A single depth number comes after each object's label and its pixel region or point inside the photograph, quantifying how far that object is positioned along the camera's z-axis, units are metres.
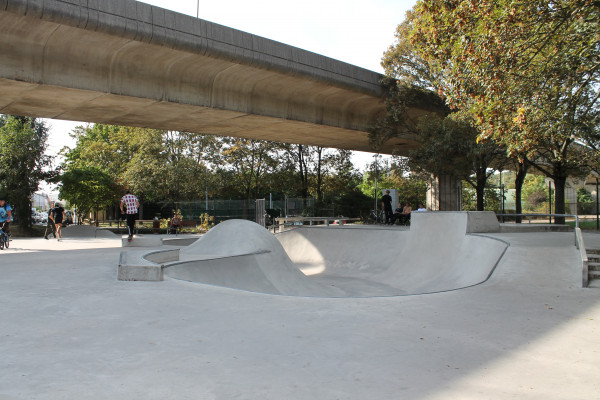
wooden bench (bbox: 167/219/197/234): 27.06
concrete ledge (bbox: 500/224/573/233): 16.16
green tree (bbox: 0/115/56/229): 24.16
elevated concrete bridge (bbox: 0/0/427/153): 11.99
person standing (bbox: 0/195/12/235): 14.07
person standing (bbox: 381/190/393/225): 21.66
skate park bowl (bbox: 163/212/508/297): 9.08
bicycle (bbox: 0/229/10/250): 14.41
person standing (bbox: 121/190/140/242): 13.44
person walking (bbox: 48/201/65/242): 18.44
